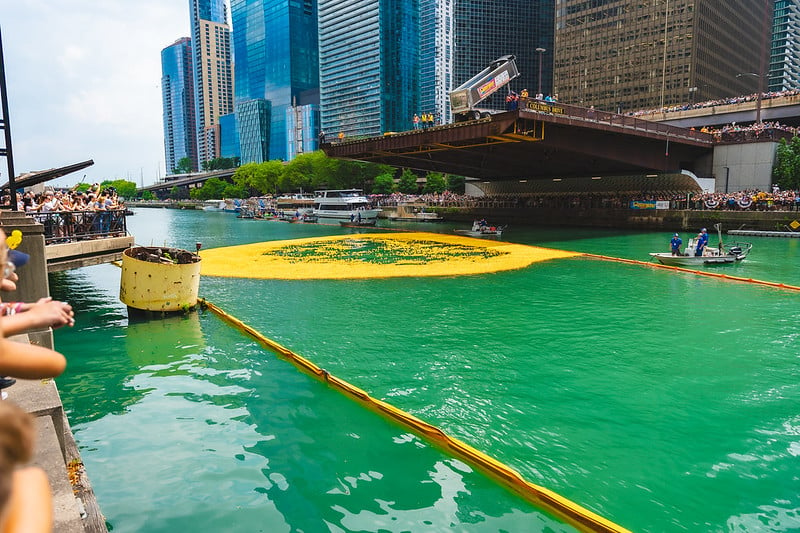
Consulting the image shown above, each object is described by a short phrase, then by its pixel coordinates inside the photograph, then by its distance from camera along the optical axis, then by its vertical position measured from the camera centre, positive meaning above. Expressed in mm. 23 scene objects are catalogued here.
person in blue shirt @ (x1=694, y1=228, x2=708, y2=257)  29438 -2101
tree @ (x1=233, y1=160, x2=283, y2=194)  145500 +7872
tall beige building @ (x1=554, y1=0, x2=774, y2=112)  125375 +37745
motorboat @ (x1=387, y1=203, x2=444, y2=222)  79100 -1430
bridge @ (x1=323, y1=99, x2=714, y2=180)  42281 +5407
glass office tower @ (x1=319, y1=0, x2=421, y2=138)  189250 +50461
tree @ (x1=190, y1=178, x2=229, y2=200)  192875 +5865
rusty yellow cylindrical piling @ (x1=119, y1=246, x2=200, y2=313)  18297 -2614
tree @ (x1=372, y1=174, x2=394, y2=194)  112625 +4303
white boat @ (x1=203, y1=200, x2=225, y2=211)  153850 +129
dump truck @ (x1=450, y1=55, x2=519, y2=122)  44656 +9311
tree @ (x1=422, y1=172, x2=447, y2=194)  107500 +4444
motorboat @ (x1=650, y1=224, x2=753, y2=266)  29078 -2870
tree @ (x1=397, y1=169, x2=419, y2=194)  113188 +4739
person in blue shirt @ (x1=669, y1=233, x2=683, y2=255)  29484 -2205
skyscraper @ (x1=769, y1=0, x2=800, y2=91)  187750 +54973
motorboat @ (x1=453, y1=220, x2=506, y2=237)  49594 -2378
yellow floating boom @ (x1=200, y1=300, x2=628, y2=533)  6766 -3847
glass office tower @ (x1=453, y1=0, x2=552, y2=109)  189625 +59740
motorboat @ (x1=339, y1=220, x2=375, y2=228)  71688 -2439
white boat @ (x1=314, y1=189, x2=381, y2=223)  75000 -312
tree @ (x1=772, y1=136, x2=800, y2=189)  51312 +3571
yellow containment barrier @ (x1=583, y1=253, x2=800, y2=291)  23250 -3486
